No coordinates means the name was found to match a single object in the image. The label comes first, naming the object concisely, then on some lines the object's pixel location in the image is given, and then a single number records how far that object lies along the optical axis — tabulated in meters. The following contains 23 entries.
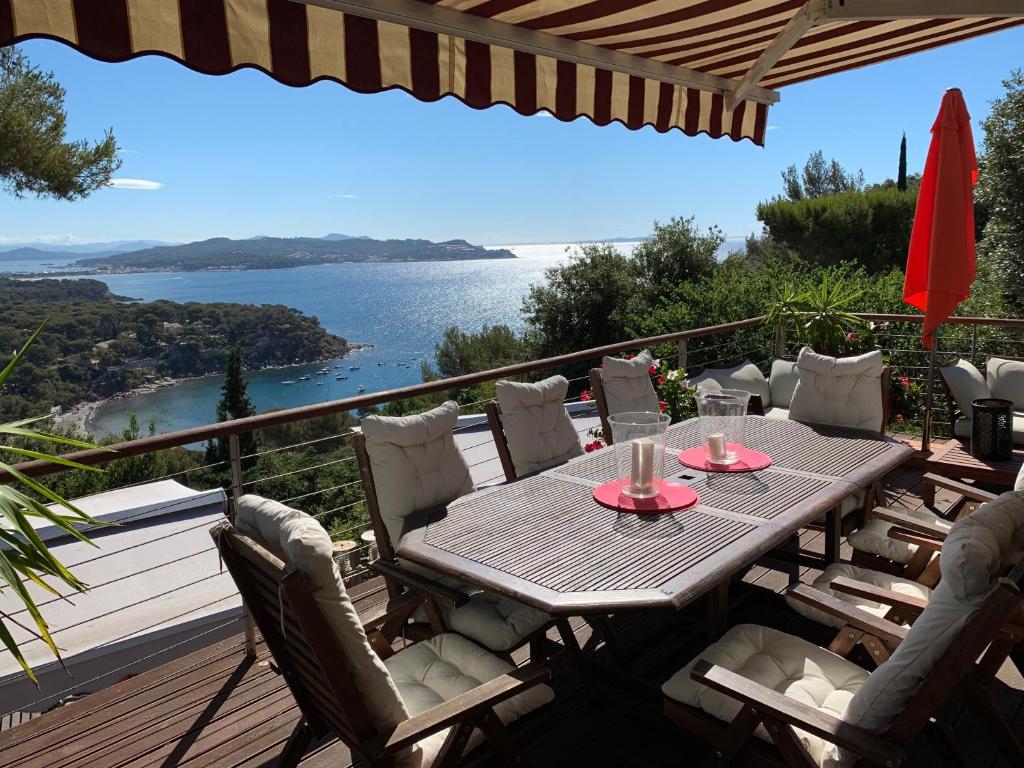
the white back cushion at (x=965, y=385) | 5.05
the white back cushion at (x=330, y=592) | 1.64
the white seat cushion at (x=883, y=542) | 3.06
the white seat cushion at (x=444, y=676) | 2.03
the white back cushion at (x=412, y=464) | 2.90
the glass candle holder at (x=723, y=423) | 3.15
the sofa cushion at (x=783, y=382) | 5.57
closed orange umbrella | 3.81
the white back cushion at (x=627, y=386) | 4.41
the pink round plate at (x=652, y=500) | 2.62
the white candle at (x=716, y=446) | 3.14
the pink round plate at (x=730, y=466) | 3.09
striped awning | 2.05
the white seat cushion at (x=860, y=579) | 2.59
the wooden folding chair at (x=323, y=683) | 1.63
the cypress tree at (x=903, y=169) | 27.31
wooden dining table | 2.04
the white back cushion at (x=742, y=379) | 5.61
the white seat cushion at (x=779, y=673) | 2.00
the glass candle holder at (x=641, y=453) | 2.71
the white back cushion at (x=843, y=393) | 4.05
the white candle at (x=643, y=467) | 2.70
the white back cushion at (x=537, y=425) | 3.65
